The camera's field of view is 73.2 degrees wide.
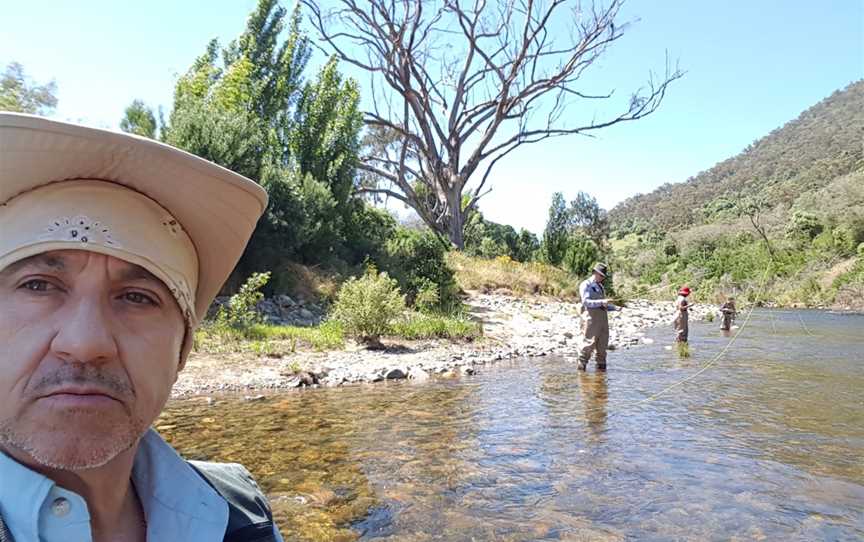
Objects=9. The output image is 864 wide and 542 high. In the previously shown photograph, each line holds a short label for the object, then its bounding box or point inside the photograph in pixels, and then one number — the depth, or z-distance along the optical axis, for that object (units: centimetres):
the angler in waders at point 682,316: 1394
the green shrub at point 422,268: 1639
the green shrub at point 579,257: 2578
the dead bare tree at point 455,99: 2514
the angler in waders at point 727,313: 1809
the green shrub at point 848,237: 3459
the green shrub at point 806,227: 3939
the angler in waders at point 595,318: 1003
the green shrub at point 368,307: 1091
